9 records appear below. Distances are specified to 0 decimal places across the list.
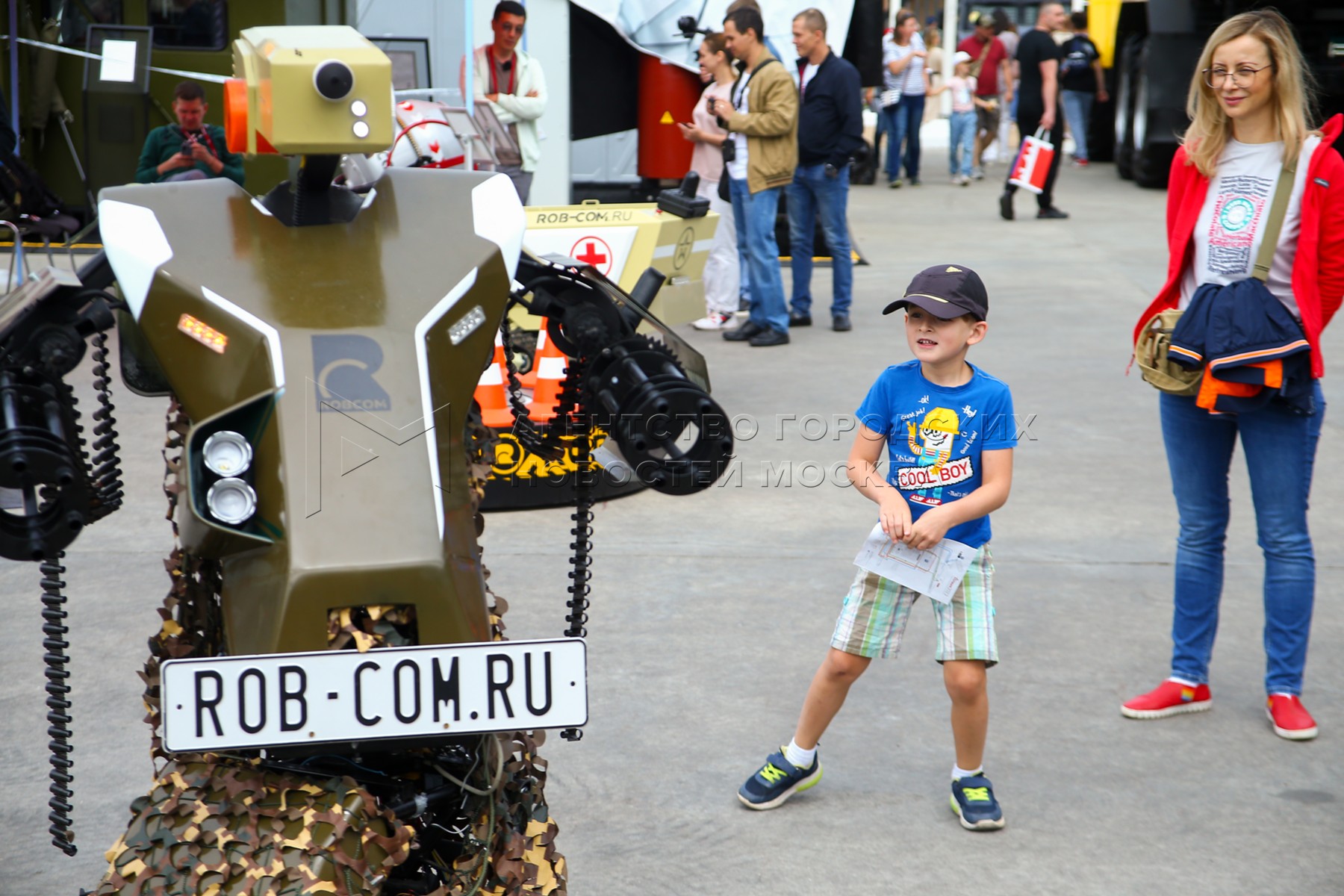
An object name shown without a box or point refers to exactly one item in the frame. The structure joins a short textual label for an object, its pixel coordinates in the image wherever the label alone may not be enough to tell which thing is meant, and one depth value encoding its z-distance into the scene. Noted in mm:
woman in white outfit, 9531
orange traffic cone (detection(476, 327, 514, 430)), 6004
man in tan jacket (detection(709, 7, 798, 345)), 8969
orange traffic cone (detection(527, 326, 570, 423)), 6157
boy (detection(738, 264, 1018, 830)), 3342
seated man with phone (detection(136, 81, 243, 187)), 9258
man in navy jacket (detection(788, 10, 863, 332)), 9453
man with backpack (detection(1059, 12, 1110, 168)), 17484
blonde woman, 3855
